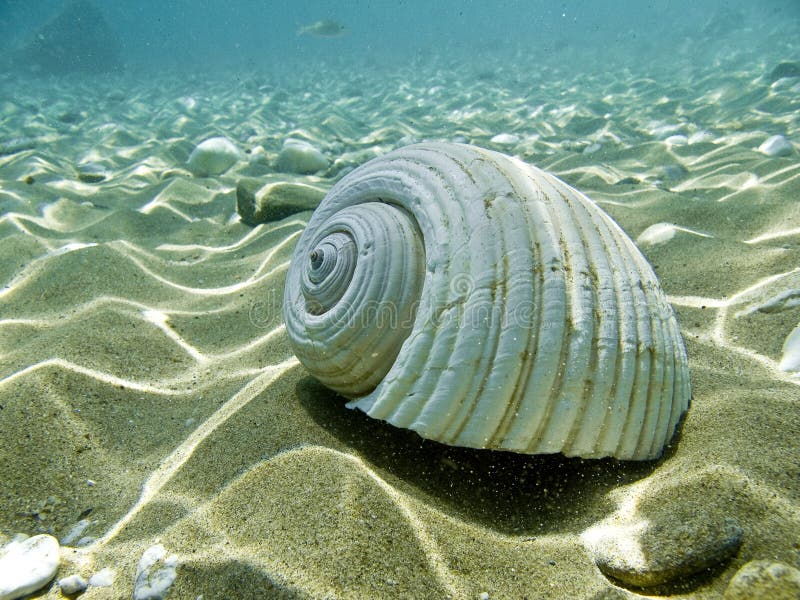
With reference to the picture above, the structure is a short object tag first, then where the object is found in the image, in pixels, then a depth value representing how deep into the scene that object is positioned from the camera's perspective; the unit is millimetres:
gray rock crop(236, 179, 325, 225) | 4578
